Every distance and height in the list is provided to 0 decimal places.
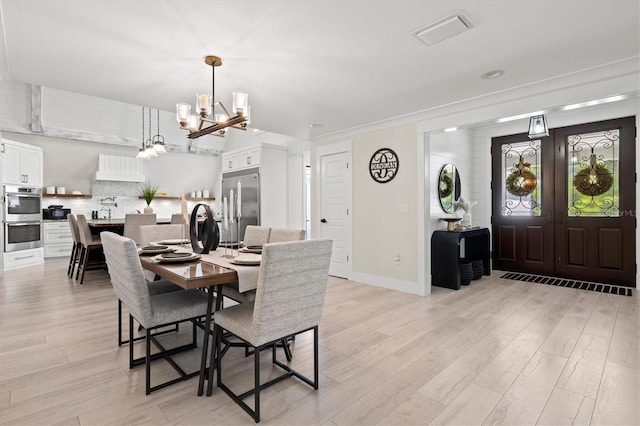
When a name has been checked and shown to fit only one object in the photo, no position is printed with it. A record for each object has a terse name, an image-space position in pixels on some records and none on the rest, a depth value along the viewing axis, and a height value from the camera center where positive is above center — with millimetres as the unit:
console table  4367 -660
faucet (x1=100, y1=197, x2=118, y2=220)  7609 +249
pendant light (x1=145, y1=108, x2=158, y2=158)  5715 +1131
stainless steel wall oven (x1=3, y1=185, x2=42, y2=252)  5652 -67
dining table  1752 -349
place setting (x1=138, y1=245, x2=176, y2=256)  2529 -305
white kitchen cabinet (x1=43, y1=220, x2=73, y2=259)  6617 -536
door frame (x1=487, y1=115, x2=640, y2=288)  4285 +725
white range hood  7254 +1058
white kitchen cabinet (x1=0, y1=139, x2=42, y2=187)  5625 +942
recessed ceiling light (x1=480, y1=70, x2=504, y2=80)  2928 +1263
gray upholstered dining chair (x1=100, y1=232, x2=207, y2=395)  1861 -590
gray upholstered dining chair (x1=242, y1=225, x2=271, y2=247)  3184 -242
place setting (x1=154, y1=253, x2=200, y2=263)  2154 -315
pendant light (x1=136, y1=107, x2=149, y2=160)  5873 +1107
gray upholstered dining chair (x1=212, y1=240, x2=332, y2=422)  1645 -509
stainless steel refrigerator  6363 +343
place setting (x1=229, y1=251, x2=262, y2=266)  2025 -329
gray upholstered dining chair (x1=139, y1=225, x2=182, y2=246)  3331 -219
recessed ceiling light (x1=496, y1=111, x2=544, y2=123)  3239 +981
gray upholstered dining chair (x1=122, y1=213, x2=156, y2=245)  4797 -154
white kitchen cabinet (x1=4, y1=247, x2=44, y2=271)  5594 -808
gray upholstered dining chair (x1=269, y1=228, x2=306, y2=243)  2797 -213
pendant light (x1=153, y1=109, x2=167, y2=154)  5457 +1139
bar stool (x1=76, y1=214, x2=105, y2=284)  4676 -424
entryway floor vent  4203 -1082
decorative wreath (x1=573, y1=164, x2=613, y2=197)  4516 +400
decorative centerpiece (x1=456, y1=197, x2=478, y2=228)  5062 +26
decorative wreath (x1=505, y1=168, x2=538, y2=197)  5207 +440
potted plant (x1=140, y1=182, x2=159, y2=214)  8052 +663
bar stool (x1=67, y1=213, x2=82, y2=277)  5191 -512
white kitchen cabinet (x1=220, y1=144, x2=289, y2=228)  6312 +707
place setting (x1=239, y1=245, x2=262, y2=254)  2588 -312
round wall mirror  4965 +366
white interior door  5078 +65
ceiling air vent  2119 +1260
